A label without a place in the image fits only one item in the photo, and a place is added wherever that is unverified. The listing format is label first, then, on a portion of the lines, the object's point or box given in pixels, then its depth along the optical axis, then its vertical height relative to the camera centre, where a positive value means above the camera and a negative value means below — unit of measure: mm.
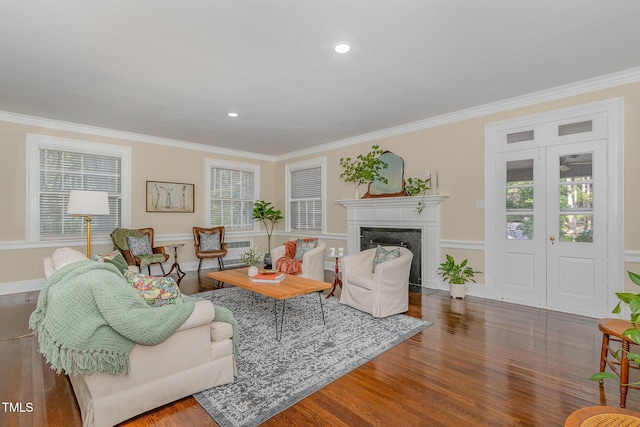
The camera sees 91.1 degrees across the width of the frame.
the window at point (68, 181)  4988 +562
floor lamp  3781 +127
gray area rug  2045 -1227
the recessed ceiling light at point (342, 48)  2861 +1531
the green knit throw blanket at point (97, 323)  1674 -623
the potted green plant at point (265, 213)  7516 +1
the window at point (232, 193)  7086 +476
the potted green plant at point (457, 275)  4531 -930
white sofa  1784 -1014
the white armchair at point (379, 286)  3652 -893
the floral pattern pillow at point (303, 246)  5051 -539
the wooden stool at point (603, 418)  1092 -735
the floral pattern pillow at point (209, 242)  6414 -589
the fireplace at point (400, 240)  5281 -486
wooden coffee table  3164 -800
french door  3682 -173
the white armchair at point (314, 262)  4711 -750
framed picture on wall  6145 +341
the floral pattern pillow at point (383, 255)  4062 -557
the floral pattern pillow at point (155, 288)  2211 -546
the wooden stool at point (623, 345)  1966 -905
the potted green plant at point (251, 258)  4113 -591
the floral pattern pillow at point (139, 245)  5349 -555
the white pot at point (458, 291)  4509 -1130
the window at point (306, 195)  7070 +421
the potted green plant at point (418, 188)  5188 +418
